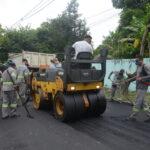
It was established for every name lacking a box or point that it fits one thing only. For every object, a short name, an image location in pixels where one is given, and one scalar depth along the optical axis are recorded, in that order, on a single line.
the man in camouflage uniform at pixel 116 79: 7.10
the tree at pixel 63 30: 18.40
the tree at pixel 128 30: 10.67
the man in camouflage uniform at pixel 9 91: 5.20
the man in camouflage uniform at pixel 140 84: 4.64
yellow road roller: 4.60
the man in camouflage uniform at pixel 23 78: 6.63
